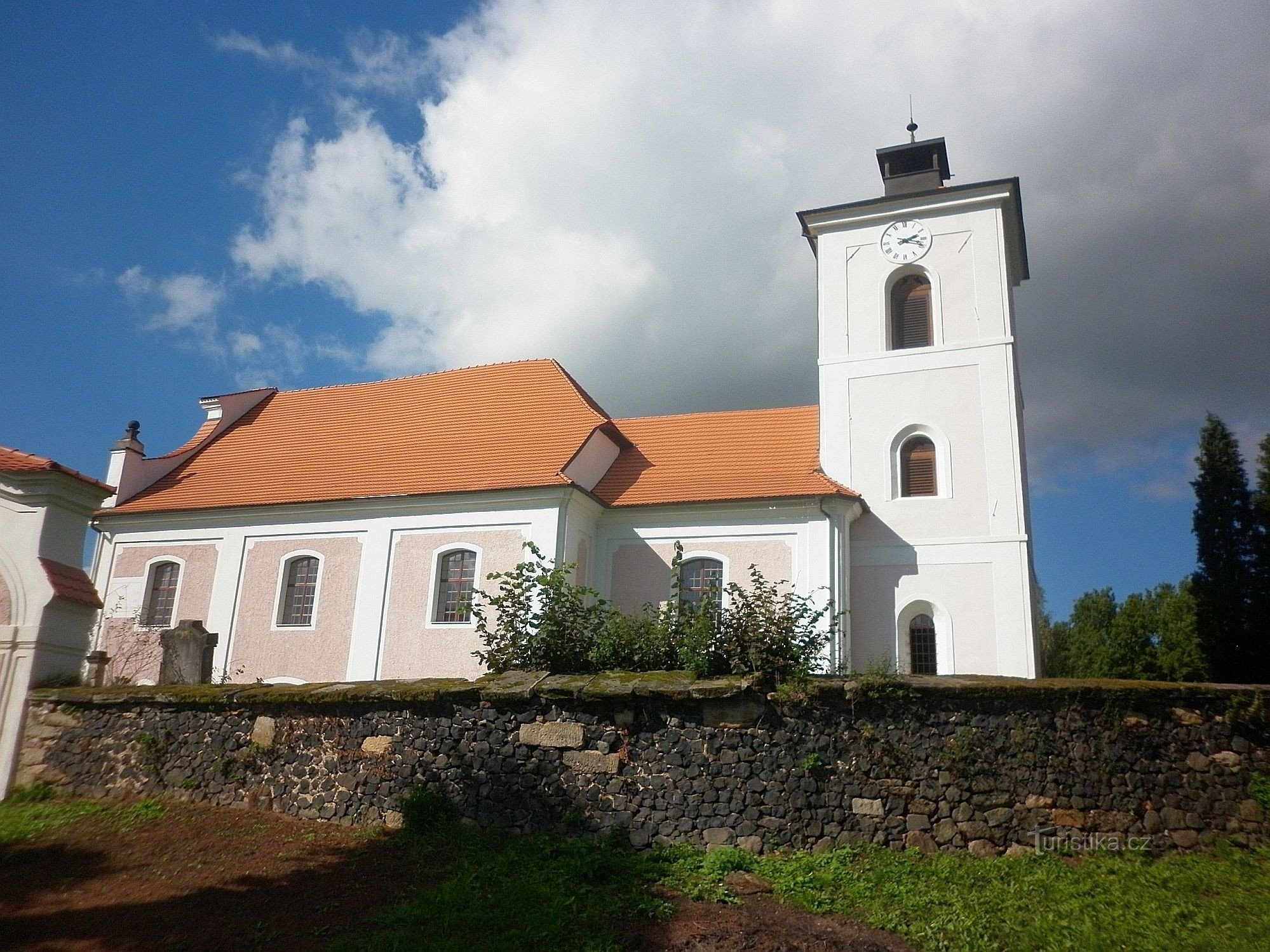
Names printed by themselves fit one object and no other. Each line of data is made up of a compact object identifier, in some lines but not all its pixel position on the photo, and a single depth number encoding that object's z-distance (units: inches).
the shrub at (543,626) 423.5
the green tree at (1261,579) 1087.6
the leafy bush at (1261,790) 328.5
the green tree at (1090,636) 1588.3
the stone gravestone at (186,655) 497.0
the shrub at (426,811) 366.3
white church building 725.9
